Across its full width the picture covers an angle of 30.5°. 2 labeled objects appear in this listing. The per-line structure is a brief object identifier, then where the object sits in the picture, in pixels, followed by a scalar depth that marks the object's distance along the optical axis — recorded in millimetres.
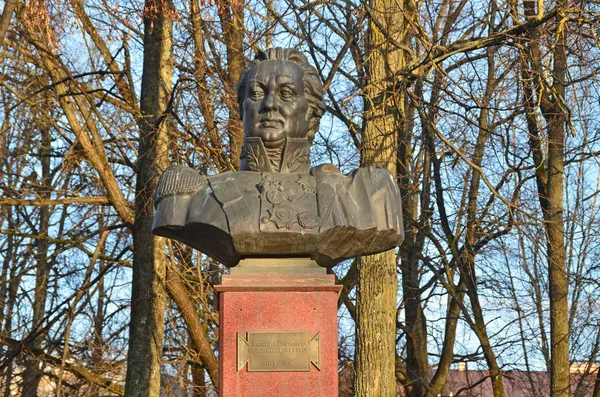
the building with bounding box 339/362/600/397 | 14709
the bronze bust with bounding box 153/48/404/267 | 6230
